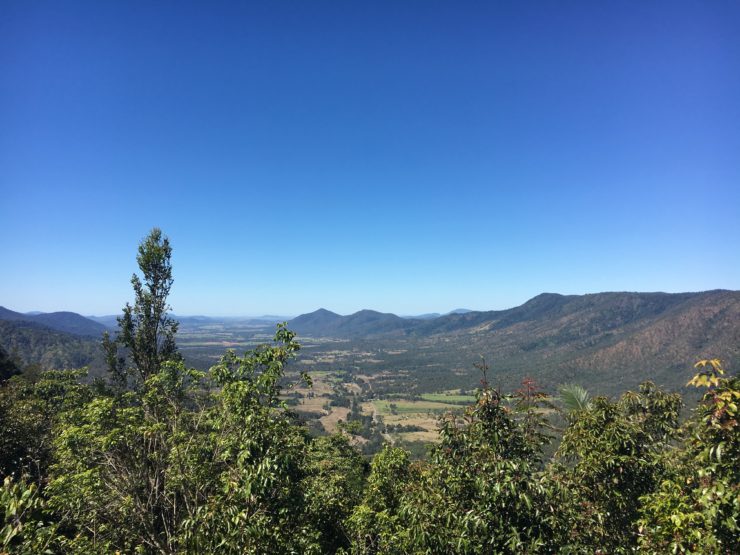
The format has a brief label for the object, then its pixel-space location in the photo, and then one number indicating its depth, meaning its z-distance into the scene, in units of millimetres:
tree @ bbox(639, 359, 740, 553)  4859
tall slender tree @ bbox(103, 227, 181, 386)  23766
